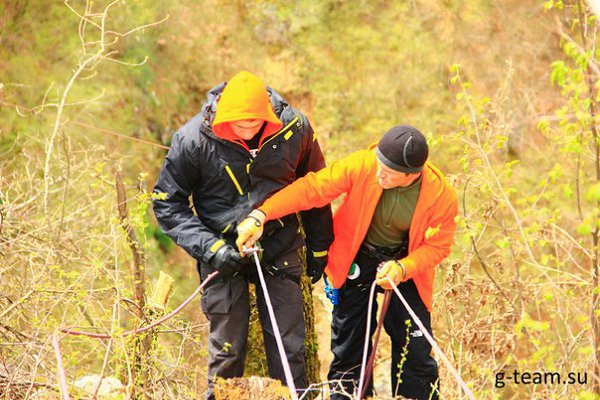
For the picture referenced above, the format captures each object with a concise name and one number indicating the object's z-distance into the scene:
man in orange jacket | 7.10
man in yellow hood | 7.09
